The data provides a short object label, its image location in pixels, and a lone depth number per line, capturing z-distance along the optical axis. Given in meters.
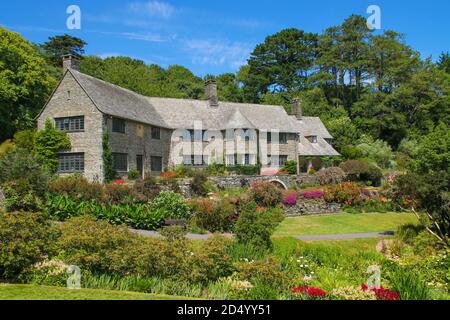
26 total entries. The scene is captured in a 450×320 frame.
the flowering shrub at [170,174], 35.09
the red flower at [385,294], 8.03
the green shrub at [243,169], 41.19
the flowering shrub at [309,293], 8.58
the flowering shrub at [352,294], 8.21
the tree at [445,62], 83.39
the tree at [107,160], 32.19
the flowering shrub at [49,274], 10.06
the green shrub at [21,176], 22.16
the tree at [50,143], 33.03
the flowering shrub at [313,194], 29.97
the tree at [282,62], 74.75
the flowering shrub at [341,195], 29.92
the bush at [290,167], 45.28
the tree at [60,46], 60.06
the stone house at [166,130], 33.06
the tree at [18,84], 40.74
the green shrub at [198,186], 30.16
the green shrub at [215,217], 22.52
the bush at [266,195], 27.02
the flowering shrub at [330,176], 35.47
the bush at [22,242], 9.95
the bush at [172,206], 22.90
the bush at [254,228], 14.96
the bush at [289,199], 28.04
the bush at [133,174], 34.89
